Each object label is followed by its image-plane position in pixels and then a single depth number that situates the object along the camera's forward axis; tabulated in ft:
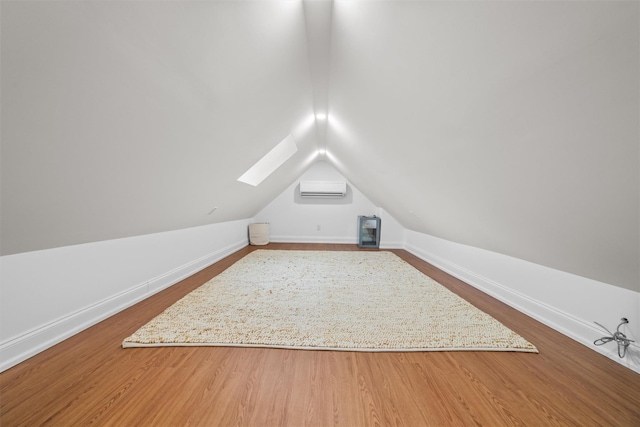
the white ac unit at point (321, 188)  17.90
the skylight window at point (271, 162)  10.44
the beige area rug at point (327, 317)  5.13
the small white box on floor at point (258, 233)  17.02
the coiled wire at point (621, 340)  4.60
